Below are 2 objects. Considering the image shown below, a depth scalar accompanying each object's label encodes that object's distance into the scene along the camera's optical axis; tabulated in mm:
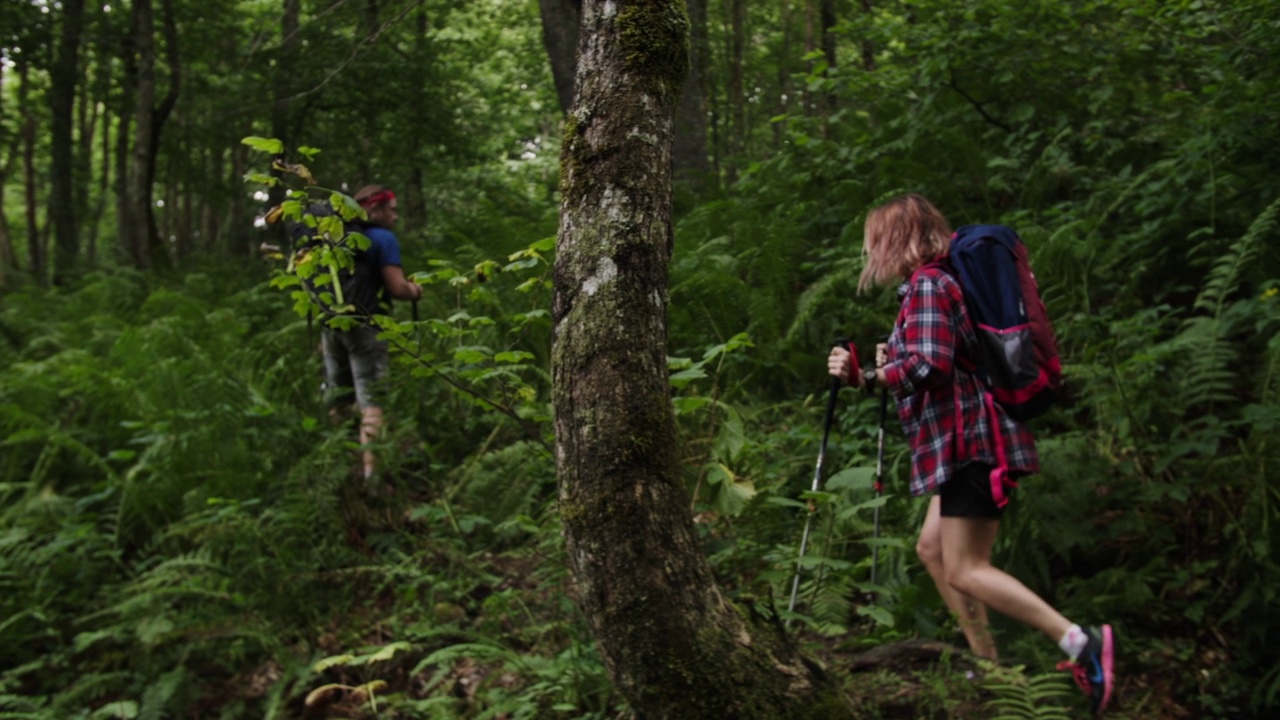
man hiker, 5949
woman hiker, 3334
